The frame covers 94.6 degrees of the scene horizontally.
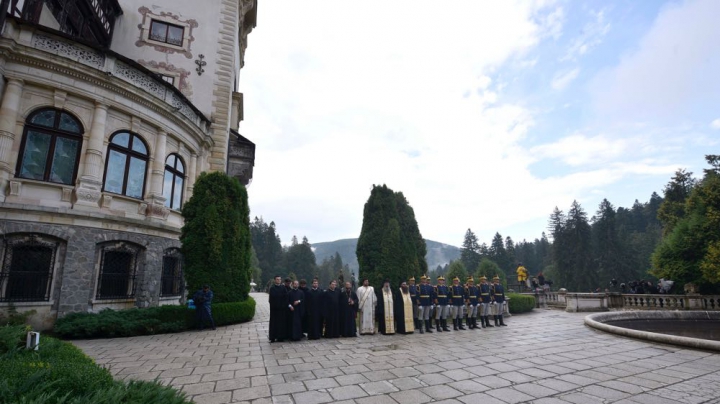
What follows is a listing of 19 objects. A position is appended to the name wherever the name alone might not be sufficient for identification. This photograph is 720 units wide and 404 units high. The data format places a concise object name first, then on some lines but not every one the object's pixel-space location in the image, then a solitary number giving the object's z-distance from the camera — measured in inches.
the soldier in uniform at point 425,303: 479.9
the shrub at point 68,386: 121.8
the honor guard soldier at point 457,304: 501.8
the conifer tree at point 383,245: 738.8
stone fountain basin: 340.5
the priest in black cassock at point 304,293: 425.7
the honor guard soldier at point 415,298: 481.1
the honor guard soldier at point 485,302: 534.3
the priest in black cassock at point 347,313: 432.5
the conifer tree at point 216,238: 491.5
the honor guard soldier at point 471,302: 517.0
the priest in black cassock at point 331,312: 424.5
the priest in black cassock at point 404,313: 459.5
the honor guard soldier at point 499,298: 542.7
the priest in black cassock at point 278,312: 394.9
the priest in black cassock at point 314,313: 416.5
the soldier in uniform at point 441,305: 489.4
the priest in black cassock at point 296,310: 400.3
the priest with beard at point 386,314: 455.2
